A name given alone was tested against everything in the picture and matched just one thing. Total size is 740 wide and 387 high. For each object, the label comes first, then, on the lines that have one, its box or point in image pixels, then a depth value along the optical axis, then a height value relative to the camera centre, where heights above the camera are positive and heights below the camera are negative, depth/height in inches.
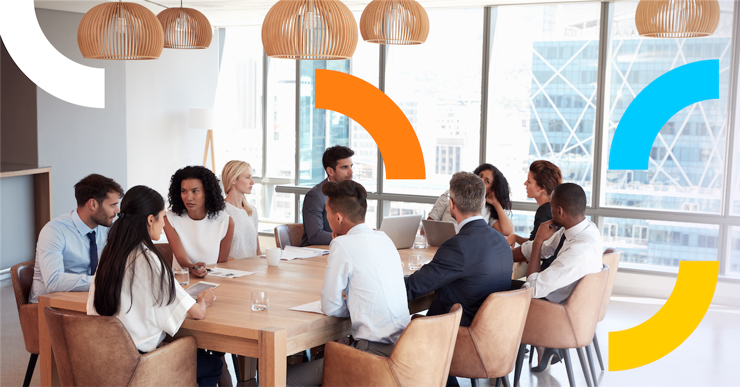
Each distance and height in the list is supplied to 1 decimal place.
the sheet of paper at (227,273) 140.4 -29.0
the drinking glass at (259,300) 110.0 -27.2
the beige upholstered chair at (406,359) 102.0 -34.9
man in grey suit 187.0 -16.8
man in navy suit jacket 123.8 -22.8
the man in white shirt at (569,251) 138.9 -22.1
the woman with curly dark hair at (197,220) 155.1 -19.3
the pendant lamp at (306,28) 131.6 +24.4
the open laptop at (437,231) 179.8 -23.8
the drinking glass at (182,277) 126.4 -26.8
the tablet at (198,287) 119.1 -28.1
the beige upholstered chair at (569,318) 139.6 -37.2
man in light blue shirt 130.6 -21.1
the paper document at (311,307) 112.2 -29.0
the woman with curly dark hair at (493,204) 195.9 -17.5
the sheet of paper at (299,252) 163.5 -28.6
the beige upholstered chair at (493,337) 120.1 -36.3
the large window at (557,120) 246.8 +12.8
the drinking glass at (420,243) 182.5 -27.5
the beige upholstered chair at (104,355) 98.0 -33.7
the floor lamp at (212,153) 325.4 -5.0
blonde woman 171.2 -18.4
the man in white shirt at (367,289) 108.9 -24.6
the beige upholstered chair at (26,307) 131.6 -34.9
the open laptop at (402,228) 172.6 -22.6
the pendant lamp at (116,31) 142.3 +25.1
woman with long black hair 99.0 -22.2
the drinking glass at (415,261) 152.3 -27.6
